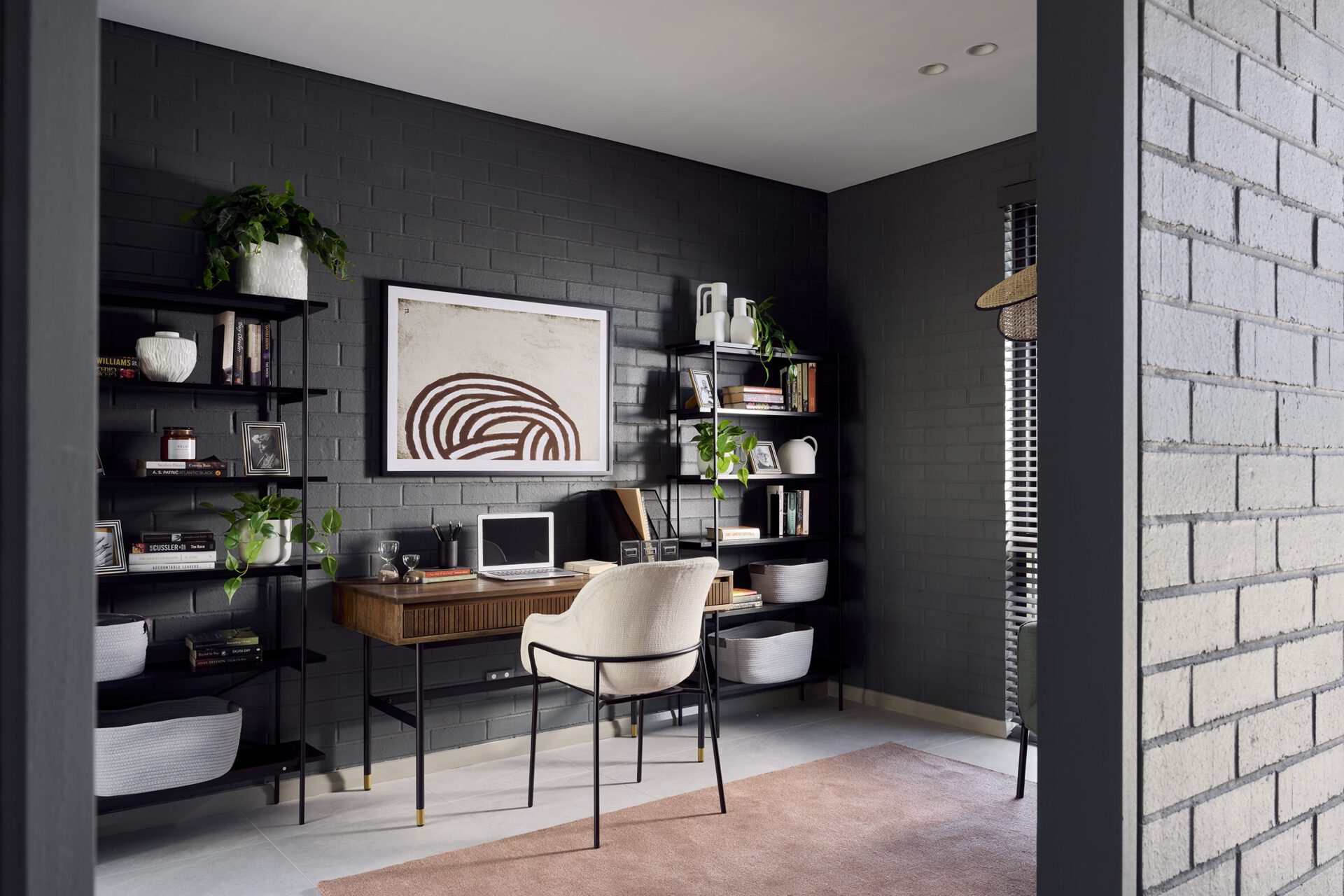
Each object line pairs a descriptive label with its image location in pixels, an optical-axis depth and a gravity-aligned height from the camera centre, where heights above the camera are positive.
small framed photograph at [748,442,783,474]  4.83 -0.06
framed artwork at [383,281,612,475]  3.88 +0.26
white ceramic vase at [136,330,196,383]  3.13 +0.28
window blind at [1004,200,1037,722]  4.43 -0.07
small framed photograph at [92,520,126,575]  3.04 -0.33
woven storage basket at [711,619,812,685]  4.52 -0.98
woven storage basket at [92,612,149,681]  2.97 -0.62
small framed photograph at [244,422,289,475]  3.38 -0.02
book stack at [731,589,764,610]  4.45 -0.70
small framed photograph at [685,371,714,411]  4.55 +0.27
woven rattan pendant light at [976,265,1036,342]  2.65 +0.41
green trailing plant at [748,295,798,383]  4.70 +0.54
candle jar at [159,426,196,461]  3.21 +0.00
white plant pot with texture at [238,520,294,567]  3.31 -0.35
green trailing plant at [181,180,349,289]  3.24 +0.75
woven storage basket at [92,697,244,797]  2.95 -0.94
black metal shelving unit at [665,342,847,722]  4.57 -0.16
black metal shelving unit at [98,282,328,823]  3.09 -0.44
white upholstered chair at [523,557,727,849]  3.11 -0.61
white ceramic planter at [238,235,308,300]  3.32 +0.60
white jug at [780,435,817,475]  4.93 -0.06
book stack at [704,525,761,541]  4.55 -0.41
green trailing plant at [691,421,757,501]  4.46 +0.00
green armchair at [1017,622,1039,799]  3.20 -0.75
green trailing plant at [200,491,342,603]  3.25 -0.28
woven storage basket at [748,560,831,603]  4.75 -0.66
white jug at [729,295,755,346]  4.64 +0.57
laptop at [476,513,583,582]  3.88 -0.41
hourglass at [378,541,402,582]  3.64 -0.41
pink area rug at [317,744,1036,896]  2.85 -1.29
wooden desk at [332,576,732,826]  3.29 -0.59
